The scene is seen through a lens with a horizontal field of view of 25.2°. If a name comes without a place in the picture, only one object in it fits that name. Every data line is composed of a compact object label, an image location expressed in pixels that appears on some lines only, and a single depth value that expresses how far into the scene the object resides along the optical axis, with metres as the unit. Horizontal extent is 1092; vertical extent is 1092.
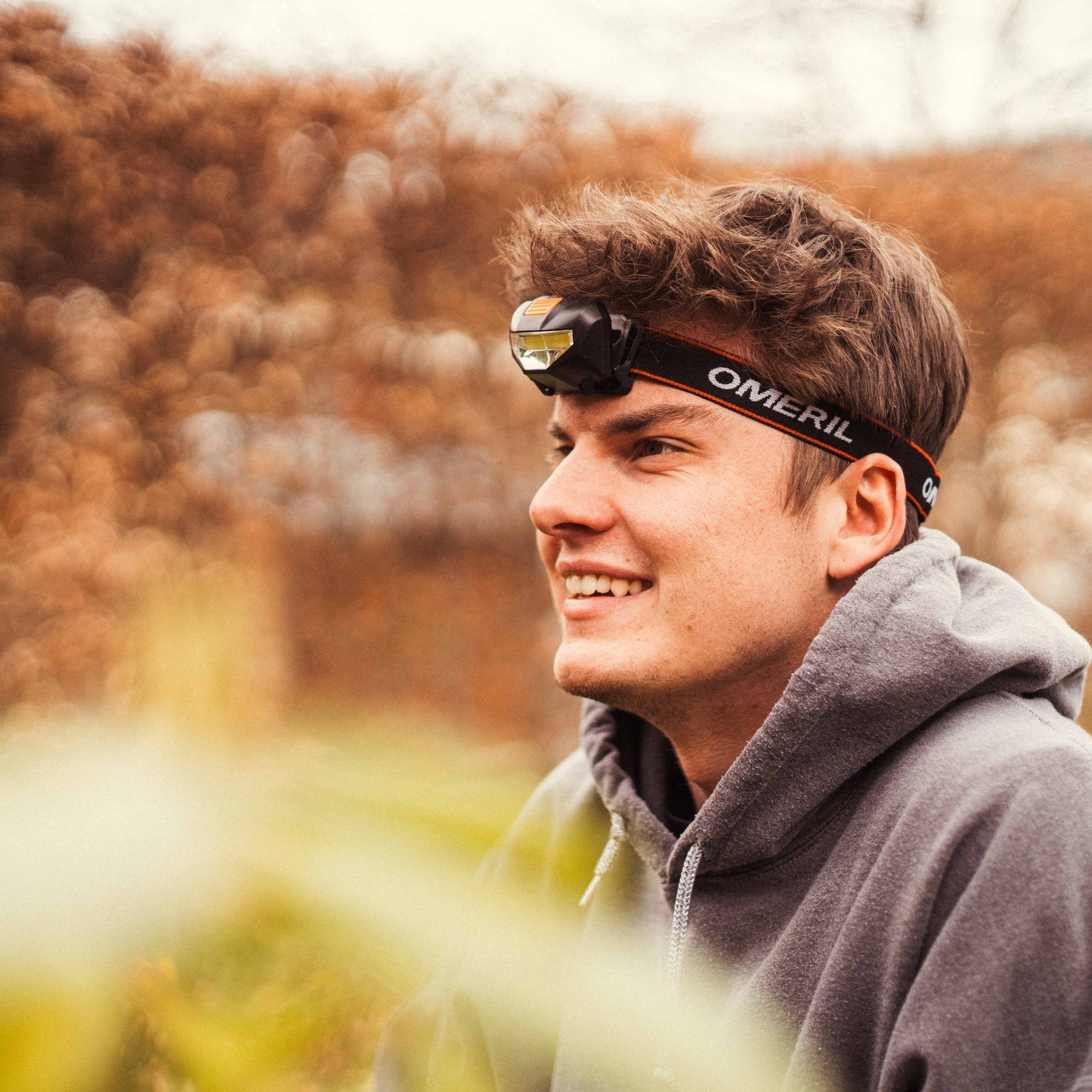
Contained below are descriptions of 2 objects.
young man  1.00
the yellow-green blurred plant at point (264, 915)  0.37
